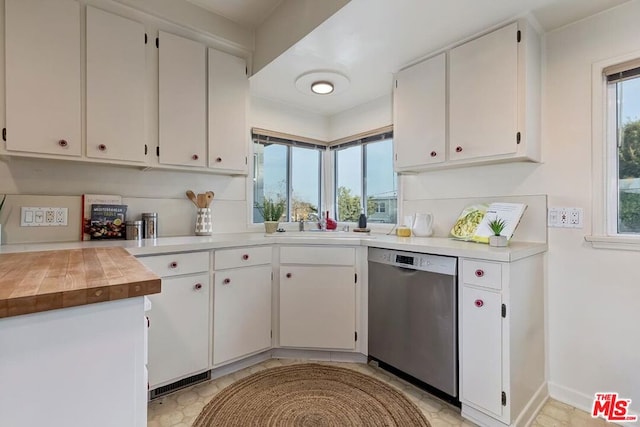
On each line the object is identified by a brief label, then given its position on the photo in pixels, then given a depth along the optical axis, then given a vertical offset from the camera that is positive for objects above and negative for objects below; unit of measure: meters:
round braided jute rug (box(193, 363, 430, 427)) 1.64 -1.11
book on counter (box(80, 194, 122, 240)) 1.96 +0.02
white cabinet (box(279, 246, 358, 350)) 2.26 -0.62
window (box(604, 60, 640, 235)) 1.68 +0.37
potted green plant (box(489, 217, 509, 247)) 1.72 -0.13
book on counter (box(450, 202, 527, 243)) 1.89 -0.04
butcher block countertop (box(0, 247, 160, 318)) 0.71 -0.19
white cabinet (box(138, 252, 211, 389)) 1.75 -0.63
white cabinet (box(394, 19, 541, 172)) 1.76 +0.73
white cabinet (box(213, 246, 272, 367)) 2.01 -0.62
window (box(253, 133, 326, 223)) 2.96 +0.42
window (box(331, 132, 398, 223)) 2.91 +0.35
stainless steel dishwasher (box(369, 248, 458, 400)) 1.72 -0.63
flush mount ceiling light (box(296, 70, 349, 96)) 2.37 +1.08
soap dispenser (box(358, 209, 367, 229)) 2.89 -0.07
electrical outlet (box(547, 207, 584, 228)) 1.79 -0.02
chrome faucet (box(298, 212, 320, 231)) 3.28 -0.05
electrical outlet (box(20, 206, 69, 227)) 1.81 -0.02
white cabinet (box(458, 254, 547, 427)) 1.53 -0.67
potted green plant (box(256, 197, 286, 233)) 2.61 -0.01
